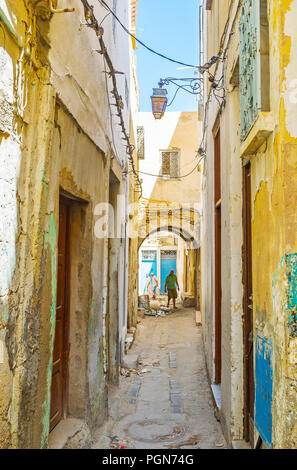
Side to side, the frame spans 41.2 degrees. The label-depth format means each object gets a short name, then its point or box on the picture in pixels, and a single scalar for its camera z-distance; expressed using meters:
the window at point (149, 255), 30.48
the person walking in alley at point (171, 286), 17.11
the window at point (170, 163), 14.93
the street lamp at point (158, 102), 14.88
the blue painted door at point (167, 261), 31.51
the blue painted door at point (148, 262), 30.31
